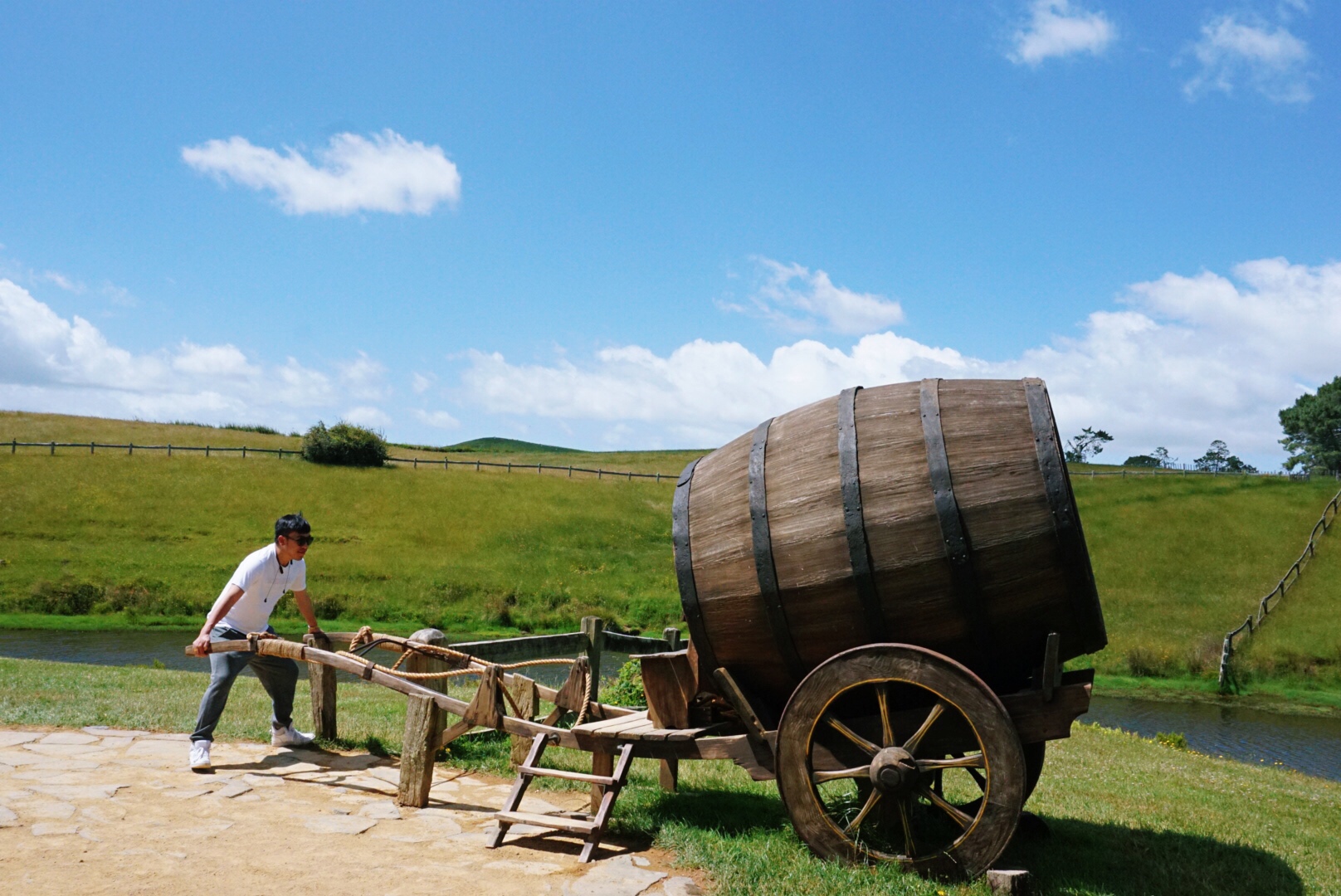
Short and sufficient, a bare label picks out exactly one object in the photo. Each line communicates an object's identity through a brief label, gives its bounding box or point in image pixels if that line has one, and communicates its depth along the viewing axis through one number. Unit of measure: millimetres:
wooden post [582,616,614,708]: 9681
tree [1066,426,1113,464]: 110625
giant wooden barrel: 4551
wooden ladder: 5121
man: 6809
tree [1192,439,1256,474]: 96844
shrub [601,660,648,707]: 9648
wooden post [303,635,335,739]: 7480
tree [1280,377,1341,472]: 85438
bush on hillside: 48188
